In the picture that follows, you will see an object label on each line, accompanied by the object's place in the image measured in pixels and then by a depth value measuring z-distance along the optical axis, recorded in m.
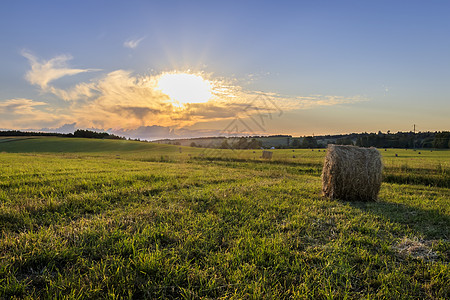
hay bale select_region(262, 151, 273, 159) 26.17
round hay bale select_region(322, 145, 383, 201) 8.70
